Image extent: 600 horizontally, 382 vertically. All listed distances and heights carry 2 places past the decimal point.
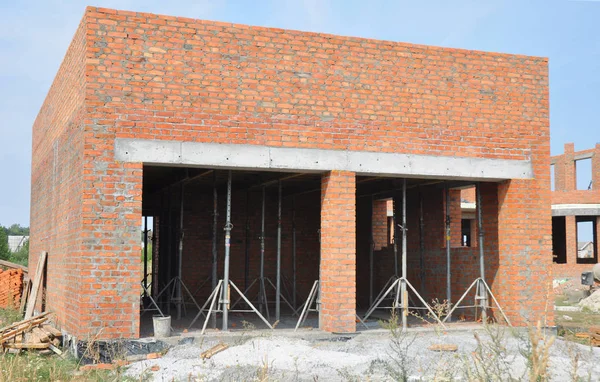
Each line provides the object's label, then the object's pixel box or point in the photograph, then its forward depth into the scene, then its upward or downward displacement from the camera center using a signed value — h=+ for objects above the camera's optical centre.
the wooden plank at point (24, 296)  16.14 -1.67
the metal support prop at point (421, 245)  14.56 -0.25
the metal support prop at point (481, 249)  12.37 -0.29
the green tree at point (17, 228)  107.97 +0.64
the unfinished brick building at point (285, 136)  9.89 +1.65
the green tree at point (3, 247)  30.27 -0.73
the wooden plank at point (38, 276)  14.28 -1.00
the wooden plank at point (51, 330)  10.92 -1.69
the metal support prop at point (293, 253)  15.58 -0.50
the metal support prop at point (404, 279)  11.62 -0.82
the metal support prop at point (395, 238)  14.82 -0.10
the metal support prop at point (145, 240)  16.22 -0.22
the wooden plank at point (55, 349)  10.43 -1.92
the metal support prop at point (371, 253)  16.09 -0.50
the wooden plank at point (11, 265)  19.45 -1.05
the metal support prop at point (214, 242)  12.24 -0.18
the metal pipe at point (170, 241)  15.27 -0.21
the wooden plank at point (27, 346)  10.54 -1.85
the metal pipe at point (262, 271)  13.66 -0.82
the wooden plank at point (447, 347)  10.05 -1.77
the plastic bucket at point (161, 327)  10.20 -1.49
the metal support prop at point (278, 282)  12.82 -0.97
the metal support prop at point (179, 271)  12.87 -0.77
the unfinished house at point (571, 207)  29.00 +1.25
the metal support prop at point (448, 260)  12.89 -0.52
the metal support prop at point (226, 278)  10.87 -0.76
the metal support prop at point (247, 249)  15.86 -0.39
